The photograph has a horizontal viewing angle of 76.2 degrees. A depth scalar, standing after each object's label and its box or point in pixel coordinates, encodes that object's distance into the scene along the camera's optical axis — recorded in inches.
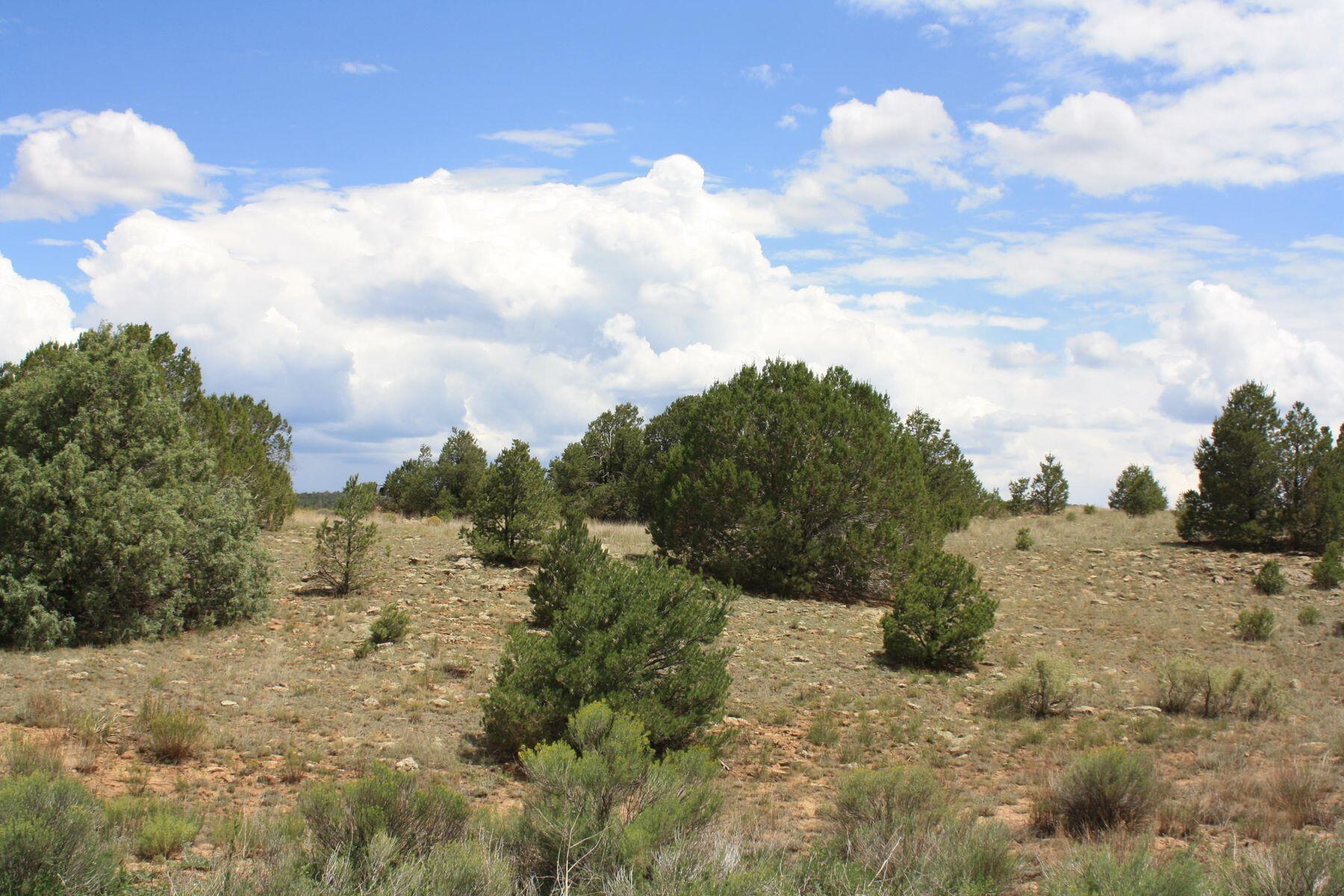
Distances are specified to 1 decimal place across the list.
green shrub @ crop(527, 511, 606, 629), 523.5
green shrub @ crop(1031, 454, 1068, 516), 1711.4
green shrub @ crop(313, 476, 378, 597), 581.9
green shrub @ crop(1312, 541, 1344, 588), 749.9
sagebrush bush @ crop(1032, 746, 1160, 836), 269.6
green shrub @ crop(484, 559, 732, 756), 333.1
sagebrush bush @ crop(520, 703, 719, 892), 211.9
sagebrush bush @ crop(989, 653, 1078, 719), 433.7
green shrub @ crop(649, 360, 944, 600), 695.7
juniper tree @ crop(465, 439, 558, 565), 694.5
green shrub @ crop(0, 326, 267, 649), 437.1
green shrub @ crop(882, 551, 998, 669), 515.5
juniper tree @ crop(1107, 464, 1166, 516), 1493.6
